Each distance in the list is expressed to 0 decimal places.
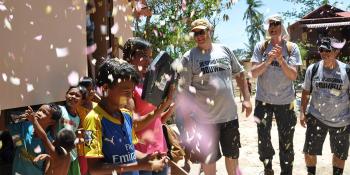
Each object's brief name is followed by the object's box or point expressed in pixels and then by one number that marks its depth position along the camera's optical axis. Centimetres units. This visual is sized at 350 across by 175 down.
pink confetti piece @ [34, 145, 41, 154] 303
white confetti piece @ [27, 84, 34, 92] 320
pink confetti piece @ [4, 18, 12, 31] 292
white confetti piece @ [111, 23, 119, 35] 543
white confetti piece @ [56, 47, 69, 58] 361
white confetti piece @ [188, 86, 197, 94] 472
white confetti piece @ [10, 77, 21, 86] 300
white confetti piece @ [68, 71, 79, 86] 379
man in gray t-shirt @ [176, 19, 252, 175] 464
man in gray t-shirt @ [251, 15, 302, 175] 518
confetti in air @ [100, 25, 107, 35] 500
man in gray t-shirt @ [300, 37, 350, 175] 523
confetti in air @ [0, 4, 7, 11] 287
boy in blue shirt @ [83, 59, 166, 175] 241
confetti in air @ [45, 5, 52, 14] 344
